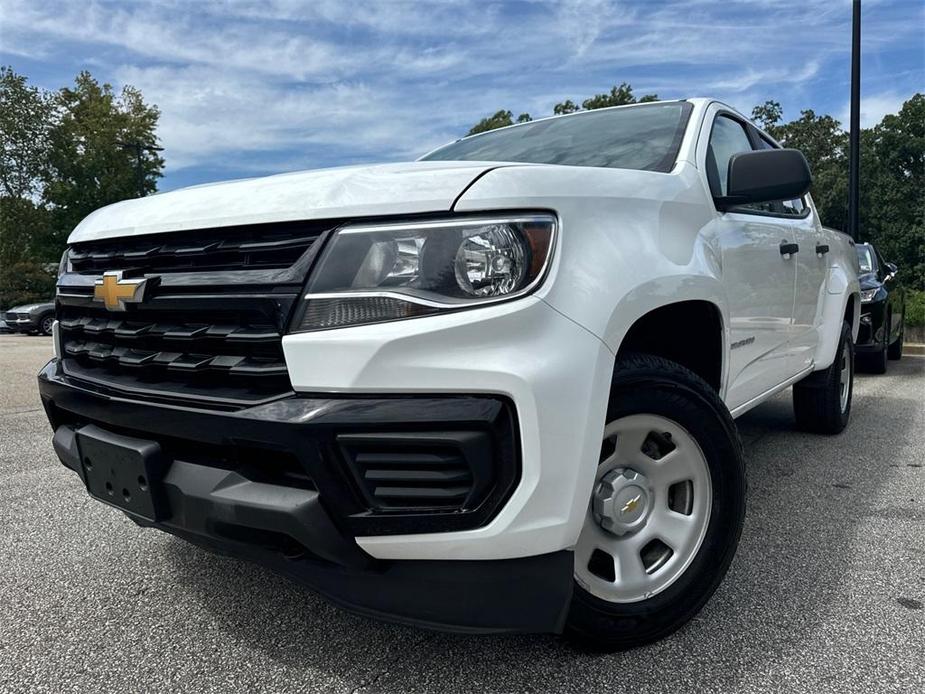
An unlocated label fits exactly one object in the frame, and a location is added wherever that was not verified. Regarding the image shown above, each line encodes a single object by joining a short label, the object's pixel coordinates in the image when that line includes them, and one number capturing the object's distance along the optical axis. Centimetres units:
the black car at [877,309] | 709
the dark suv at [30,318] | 2077
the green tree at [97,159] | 2694
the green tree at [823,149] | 3509
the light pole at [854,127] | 956
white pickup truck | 150
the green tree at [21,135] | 3400
